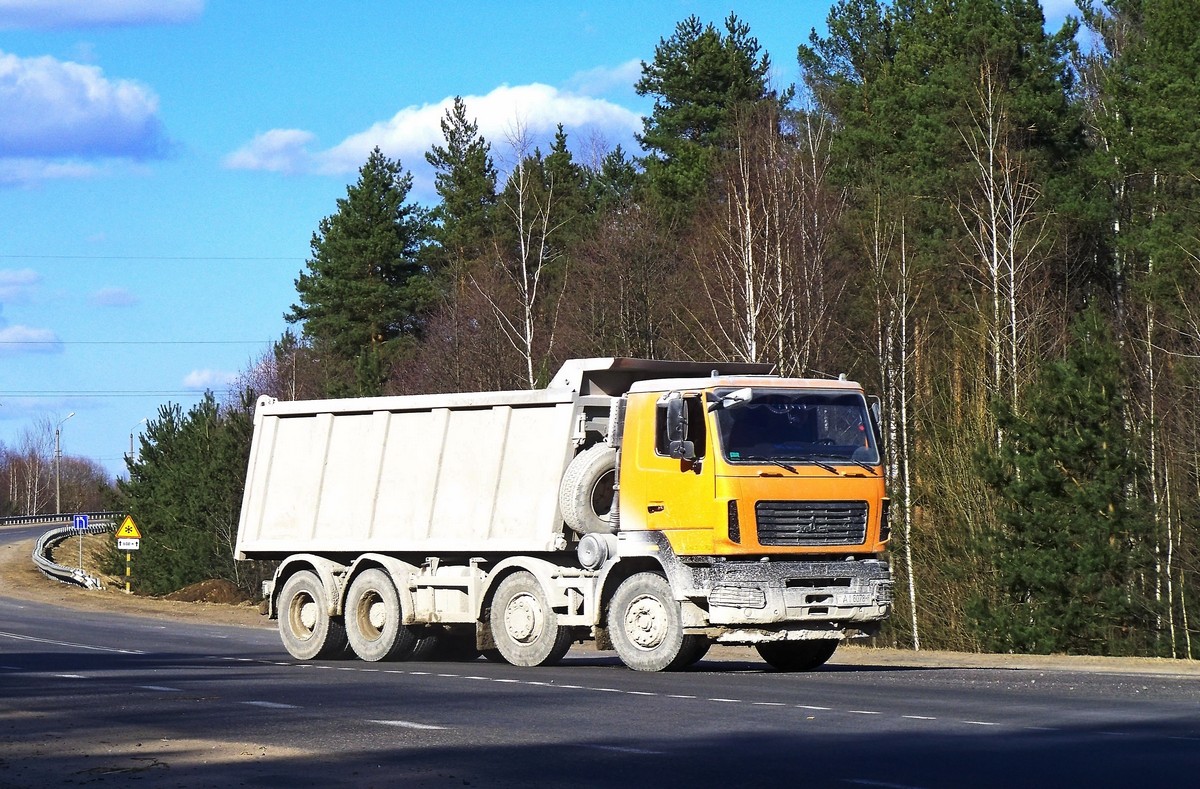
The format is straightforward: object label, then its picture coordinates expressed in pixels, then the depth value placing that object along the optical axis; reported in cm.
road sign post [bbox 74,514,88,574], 6738
